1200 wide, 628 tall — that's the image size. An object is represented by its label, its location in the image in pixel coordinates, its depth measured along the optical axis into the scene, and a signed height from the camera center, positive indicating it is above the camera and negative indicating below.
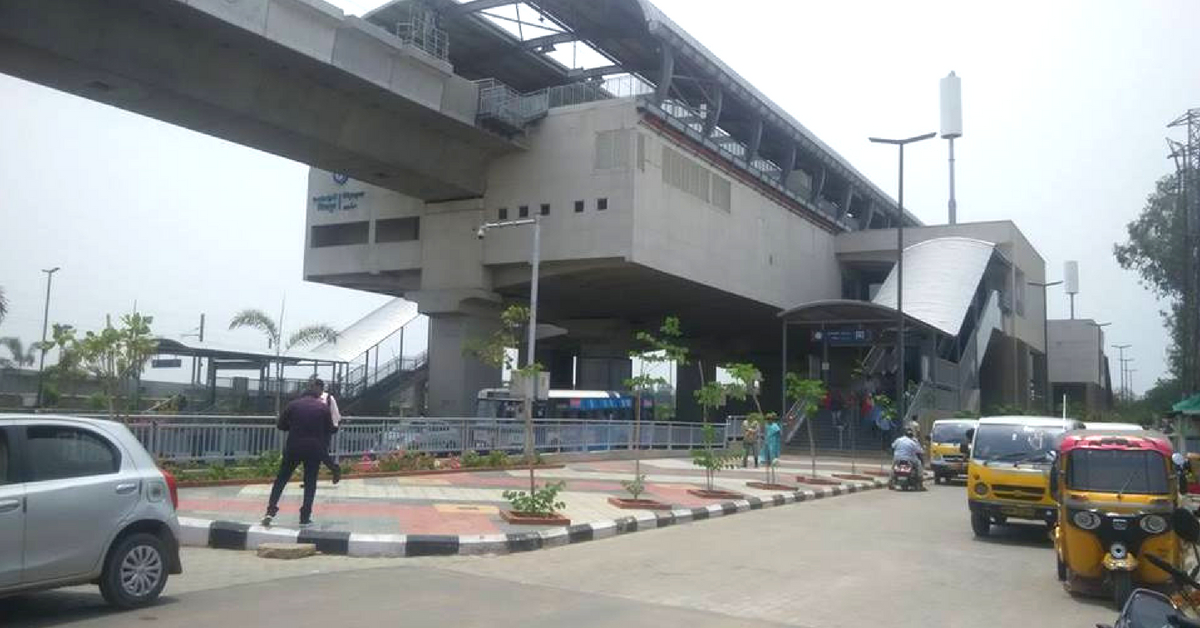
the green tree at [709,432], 20.05 -0.43
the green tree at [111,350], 17.45 +0.86
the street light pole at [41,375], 30.24 +0.69
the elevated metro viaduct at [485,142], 29.12 +10.17
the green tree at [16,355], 49.66 +2.06
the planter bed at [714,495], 19.92 -1.76
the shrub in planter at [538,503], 14.10 -1.42
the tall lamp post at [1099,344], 86.88 +7.08
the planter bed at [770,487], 22.45 -1.76
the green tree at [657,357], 18.42 +1.06
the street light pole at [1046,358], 60.97 +4.03
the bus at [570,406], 38.09 +0.10
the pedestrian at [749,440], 30.59 -0.91
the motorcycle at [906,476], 24.39 -1.52
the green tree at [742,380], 21.89 +0.77
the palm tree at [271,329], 49.28 +3.79
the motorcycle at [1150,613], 4.36 -0.89
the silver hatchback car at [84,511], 7.15 -0.91
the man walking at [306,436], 11.83 -0.43
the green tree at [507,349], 16.23 +2.02
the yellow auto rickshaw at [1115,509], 9.21 -0.86
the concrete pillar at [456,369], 43.25 +1.66
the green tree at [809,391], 26.96 +0.66
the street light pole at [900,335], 31.87 +2.79
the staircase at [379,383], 50.09 +1.09
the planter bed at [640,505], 16.99 -1.71
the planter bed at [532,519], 13.92 -1.65
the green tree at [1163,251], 53.09 +10.00
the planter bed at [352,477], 16.81 -1.54
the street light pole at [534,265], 29.95 +4.86
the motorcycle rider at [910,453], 24.42 -0.93
